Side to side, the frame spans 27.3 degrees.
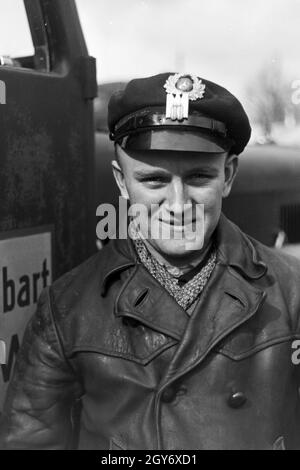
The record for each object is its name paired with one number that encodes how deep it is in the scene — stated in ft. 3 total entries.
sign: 4.86
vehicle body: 4.90
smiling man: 4.25
